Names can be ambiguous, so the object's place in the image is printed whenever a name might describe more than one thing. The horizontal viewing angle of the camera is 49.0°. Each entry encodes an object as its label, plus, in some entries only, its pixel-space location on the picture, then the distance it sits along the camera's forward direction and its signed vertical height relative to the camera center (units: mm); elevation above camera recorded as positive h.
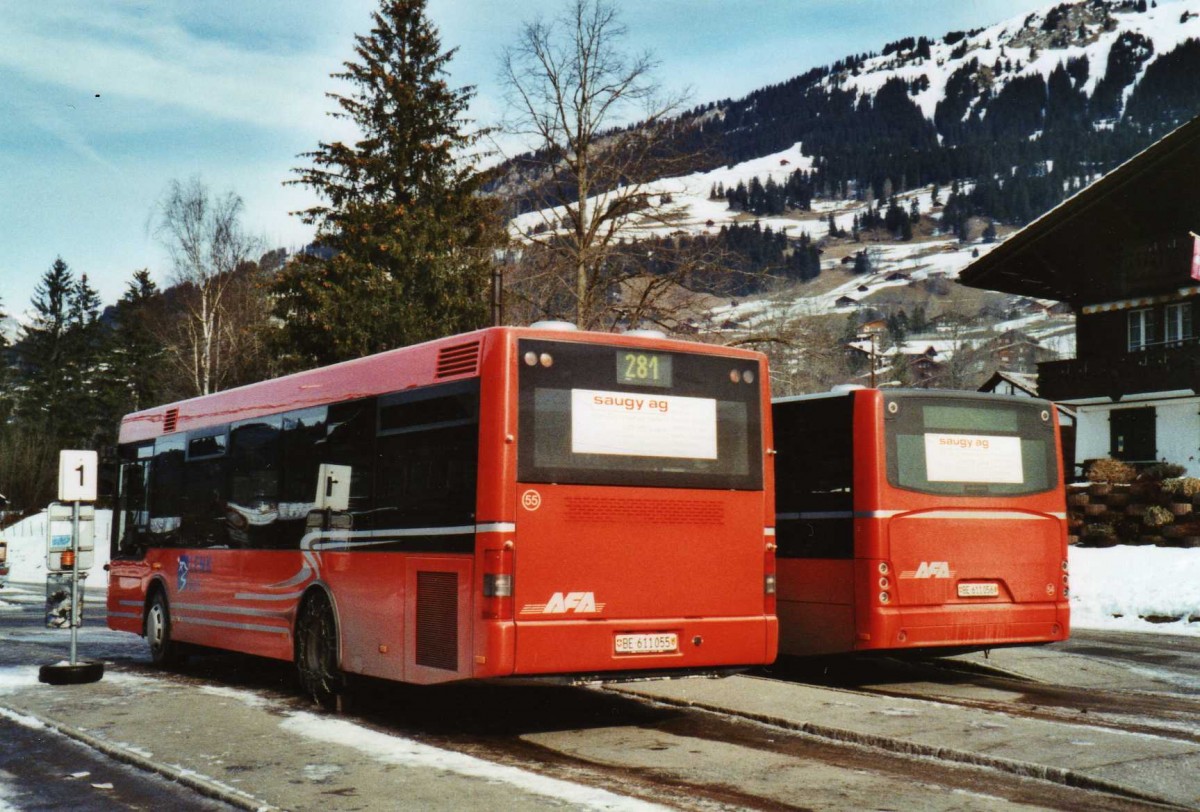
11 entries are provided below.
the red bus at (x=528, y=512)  8852 +73
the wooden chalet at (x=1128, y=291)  39969 +7341
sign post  12367 -174
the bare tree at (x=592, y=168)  31469 +8640
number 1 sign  12625 +459
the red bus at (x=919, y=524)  11570 -21
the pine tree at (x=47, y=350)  91250 +12828
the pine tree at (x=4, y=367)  98975 +11991
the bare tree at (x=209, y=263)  51969 +10388
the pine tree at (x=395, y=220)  39938 +9944
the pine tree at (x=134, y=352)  83375 +11049
